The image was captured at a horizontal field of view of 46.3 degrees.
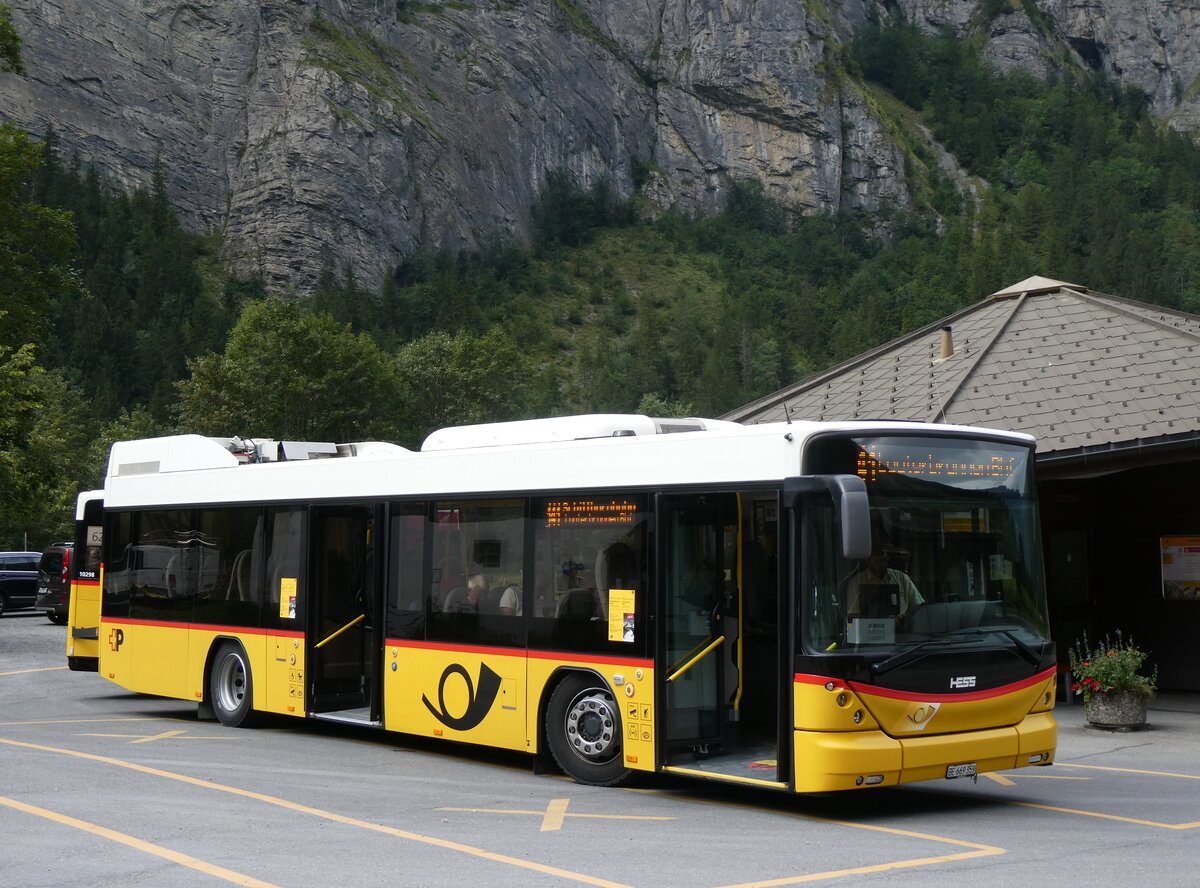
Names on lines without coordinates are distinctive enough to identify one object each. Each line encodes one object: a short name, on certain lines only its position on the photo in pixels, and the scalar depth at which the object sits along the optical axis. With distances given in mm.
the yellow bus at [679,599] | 8820
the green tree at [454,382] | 91438
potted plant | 14141
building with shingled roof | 15641
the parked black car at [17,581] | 36750
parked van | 32438
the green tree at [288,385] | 72188
